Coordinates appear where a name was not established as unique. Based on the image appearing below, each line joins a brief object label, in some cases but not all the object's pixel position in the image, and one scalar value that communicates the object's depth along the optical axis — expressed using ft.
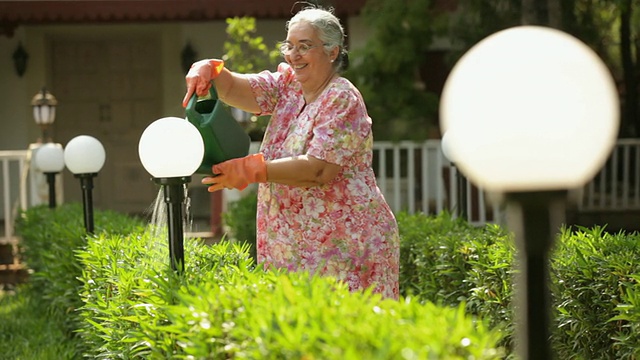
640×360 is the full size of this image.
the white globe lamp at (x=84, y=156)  30.48
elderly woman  17.50
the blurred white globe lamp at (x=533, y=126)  8.71
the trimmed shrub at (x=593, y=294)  19.14
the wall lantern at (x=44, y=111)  49.94
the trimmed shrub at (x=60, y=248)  29.08
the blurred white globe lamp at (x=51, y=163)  39.17
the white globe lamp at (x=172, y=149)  16.89
